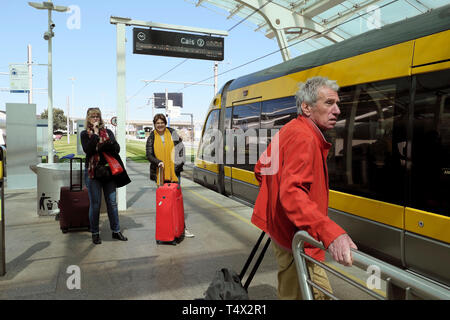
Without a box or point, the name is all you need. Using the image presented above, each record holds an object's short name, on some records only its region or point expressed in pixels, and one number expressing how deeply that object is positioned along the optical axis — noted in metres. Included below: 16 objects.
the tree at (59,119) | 83.31
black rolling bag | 1.89
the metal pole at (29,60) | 23.53
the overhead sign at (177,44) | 7.78
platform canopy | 11.15
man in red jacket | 1.77
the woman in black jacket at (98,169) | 4.95
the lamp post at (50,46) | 12.05
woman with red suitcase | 5.37
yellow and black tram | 3.60
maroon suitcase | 5.60
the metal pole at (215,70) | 30.94
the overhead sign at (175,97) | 55.19
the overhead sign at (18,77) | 15.44
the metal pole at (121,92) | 7.23
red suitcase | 4.99
